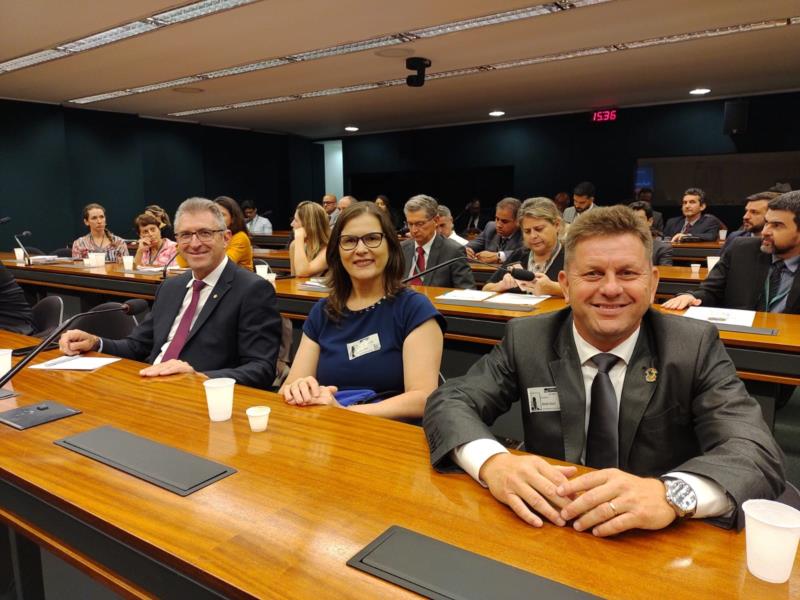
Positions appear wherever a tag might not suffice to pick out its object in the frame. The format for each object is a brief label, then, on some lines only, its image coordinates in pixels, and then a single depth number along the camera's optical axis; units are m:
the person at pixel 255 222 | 10.96
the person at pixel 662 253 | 5.32
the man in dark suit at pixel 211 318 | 2.29
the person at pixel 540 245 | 3.46
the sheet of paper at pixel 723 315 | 2.65
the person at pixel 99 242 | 6.06
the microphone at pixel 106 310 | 1.62
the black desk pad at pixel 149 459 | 1.18
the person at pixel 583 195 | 8.12
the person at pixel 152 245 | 5.24
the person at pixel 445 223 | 6.03
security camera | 6.14
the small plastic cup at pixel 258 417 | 1.43
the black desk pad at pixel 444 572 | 0.82
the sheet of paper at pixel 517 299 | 3.20
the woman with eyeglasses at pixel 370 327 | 1.91
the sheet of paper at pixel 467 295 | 3.41
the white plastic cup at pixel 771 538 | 0.82
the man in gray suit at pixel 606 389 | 1.17
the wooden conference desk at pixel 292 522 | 0.87
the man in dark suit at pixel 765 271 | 3.11
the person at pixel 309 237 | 4.68
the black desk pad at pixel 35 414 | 1.52
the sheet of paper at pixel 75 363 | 2.05
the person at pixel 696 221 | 7.38
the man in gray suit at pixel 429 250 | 4.12
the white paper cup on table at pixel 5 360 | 1.91
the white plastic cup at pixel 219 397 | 1.49
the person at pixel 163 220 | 5.48
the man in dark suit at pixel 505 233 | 5.21
